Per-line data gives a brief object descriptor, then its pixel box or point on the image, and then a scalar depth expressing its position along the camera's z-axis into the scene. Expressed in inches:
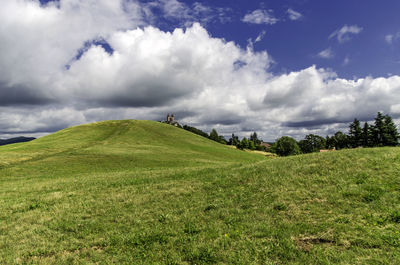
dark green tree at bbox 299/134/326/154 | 5039.1
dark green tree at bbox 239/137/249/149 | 5984.3
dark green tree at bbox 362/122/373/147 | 3250.5
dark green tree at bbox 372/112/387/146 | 3090.6
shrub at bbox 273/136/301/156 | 4256.9
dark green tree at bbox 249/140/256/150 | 6123.0
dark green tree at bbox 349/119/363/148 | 3614.7
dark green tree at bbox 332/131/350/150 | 4428.2
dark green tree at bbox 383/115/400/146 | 3041.3
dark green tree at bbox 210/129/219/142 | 7194.9
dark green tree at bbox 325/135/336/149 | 5383.9
